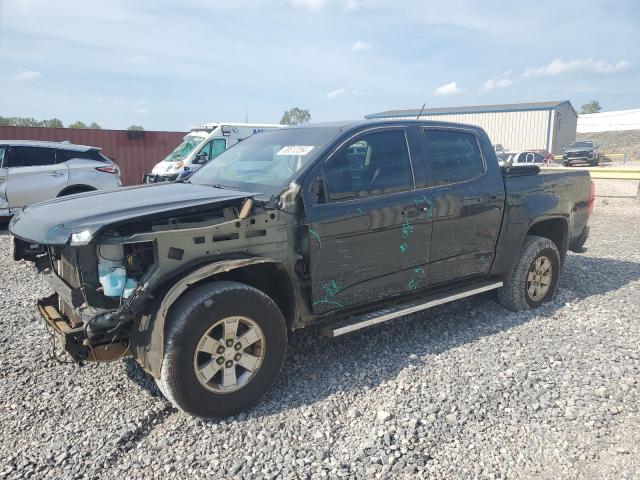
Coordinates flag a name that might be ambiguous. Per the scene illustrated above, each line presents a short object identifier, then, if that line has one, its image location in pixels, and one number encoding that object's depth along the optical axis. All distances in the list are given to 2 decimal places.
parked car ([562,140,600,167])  33.53
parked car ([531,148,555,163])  26.36
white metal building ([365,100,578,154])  39.41
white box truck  14.38
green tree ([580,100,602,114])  110.64
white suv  9.84
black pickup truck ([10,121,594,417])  3.01
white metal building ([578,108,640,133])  67.31
